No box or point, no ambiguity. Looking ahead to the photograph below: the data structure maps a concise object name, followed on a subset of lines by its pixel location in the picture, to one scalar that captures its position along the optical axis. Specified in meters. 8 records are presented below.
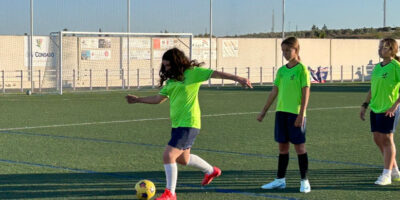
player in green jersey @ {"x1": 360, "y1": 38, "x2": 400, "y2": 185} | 8.80
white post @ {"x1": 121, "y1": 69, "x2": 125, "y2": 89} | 36.78
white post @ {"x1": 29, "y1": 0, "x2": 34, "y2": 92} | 36.78
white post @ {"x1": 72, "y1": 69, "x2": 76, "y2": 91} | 36.13
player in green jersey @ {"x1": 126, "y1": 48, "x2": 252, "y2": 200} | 7.64
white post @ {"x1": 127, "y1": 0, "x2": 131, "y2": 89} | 39.66
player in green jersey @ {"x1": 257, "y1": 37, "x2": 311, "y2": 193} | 8.23
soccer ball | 7.77
